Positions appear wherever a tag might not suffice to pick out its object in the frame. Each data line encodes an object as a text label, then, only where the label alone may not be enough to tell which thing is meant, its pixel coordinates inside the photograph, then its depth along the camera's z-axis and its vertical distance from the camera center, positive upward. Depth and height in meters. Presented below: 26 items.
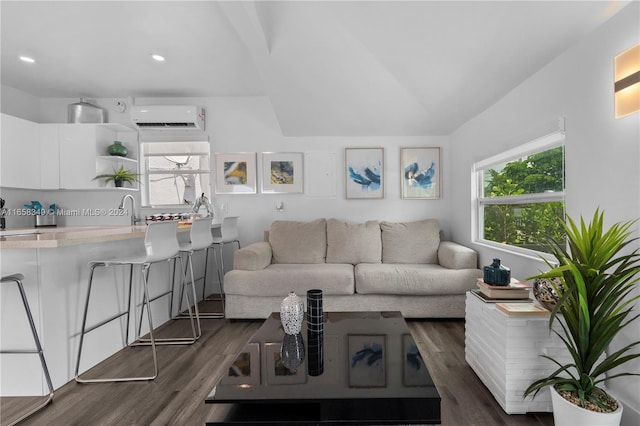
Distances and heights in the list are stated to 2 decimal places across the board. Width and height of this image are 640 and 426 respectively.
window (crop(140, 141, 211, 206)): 4.29 +0.51
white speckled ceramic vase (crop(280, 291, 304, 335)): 1.66 -0.54
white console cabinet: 1.67 -0.78
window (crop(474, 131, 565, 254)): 2.28 +0.11
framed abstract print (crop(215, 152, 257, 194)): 4.23 +0.49
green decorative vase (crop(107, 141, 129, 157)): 4.01 +0.77
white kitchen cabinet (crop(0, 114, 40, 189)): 3.54 +0.66
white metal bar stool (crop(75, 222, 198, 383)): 2.09 -0.35
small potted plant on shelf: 4.00 +0.42
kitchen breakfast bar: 1.89 -0.59
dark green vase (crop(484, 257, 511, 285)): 1.92 -0.40
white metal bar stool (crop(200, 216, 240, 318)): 3.36 -0.28
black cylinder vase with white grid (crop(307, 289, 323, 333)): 1.67 -0.53
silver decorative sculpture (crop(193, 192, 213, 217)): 3.98 +0.08
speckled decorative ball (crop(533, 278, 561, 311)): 1.67 -0.46
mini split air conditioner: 3.99 +1.19
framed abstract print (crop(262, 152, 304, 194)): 4.22 +0.50
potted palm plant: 1.33 -0.49
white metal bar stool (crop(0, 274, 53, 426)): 1.72 -0.77
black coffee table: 1.15 -0.68
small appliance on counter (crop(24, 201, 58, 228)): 3.97 -0.03
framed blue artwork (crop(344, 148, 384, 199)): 4.18 +0.45
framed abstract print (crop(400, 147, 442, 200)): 4.15 +0.47
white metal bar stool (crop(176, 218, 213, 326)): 2.87 -0.25
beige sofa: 3.01 -0.71
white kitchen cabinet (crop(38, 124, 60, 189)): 3.90 +0.69
